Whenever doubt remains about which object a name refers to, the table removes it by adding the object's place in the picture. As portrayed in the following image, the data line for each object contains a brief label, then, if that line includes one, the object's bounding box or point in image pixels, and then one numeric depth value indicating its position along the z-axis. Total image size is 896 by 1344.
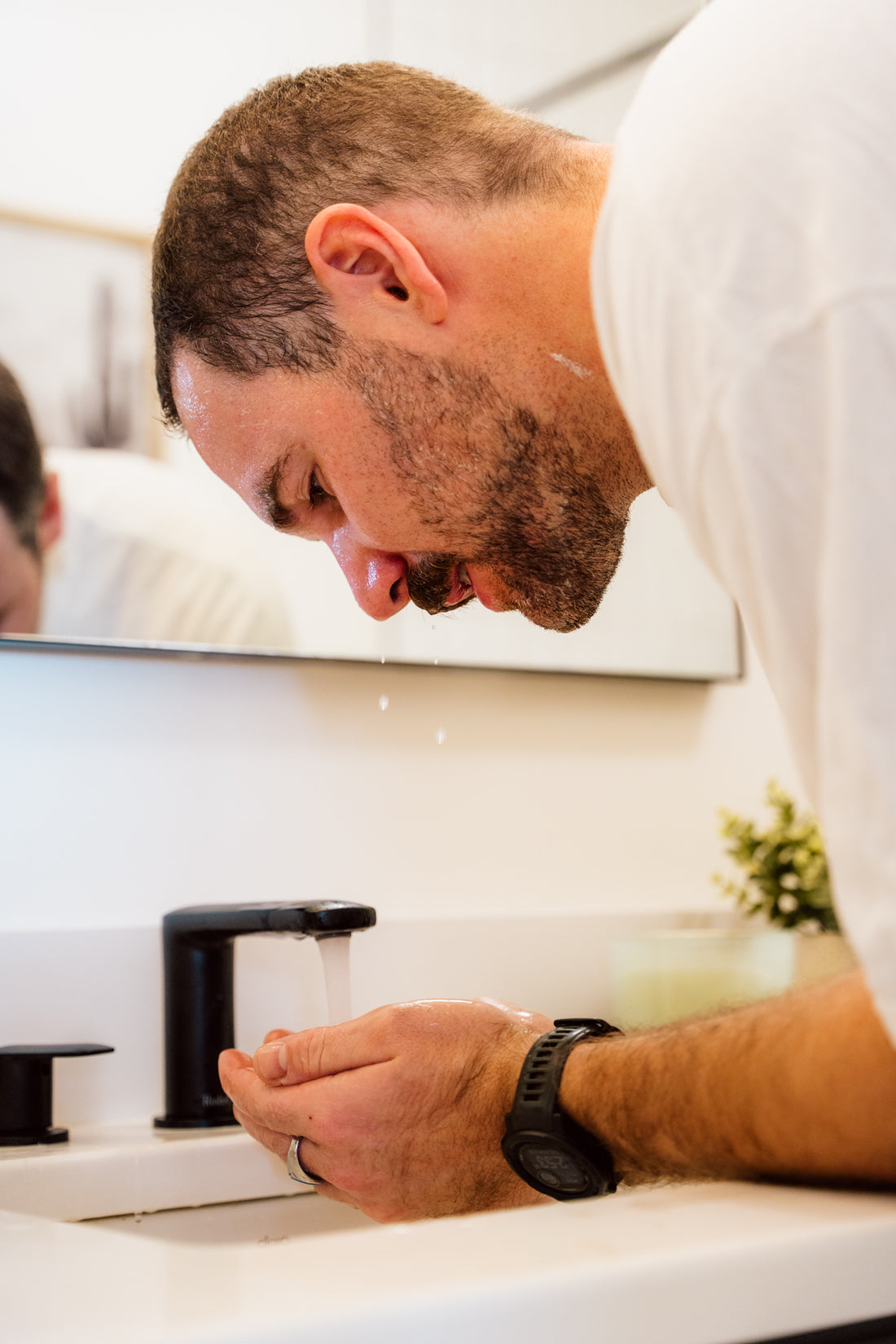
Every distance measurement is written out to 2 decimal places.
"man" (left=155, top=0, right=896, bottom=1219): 0.46
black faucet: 0.97
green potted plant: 1.26
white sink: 0.85
